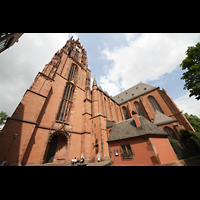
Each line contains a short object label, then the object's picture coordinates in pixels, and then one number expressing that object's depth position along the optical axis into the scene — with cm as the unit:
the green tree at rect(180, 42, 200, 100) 985
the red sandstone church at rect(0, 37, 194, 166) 794
